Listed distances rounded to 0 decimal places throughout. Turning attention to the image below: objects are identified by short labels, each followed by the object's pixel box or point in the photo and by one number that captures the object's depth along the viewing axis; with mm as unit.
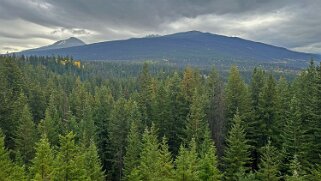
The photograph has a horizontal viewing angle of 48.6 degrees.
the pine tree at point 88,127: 50575
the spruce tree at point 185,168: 29000
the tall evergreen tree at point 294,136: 36000
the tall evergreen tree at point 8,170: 32778
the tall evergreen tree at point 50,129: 49375
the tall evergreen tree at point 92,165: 36312
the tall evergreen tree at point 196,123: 45656
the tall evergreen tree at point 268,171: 31109
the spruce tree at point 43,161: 30469
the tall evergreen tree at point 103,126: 55625
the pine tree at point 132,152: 43944
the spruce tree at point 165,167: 32688
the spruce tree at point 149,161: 32997
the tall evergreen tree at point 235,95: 47094
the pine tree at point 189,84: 54731
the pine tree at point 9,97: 53938
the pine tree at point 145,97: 56753
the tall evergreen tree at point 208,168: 31859
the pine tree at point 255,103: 44688
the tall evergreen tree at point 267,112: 43875
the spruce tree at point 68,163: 29469
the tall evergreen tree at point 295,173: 25836
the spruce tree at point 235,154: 37062
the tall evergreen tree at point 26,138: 48119
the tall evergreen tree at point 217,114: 49000
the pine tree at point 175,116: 52094
